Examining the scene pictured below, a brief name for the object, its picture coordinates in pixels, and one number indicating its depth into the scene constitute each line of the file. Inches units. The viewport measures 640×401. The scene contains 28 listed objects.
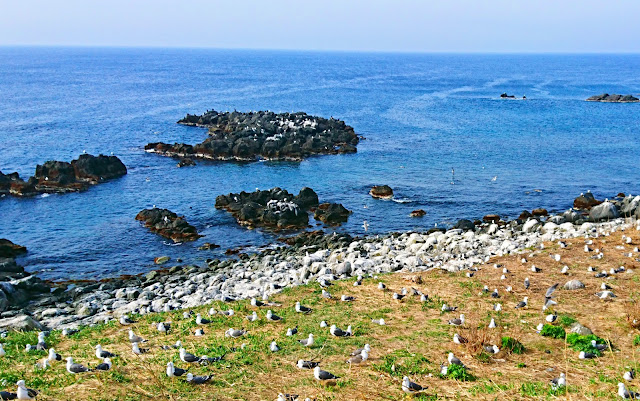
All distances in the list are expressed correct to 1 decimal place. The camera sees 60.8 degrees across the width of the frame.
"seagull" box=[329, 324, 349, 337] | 627.2
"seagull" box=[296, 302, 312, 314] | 730.4
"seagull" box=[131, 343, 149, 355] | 588.5
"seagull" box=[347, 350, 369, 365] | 546.6
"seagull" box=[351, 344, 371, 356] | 561.8
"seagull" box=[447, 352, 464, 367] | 533.3
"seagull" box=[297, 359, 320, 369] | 537.8
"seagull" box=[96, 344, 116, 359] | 565.3
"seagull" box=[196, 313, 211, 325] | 684.7
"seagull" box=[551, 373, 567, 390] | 463.5
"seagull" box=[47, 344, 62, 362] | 569.6
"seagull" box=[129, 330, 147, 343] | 632.4
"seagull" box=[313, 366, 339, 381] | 507.5
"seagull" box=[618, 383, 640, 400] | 437.9
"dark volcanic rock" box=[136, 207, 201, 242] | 1503.4
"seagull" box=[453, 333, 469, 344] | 588.1
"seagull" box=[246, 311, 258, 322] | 690.2
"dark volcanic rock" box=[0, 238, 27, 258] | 1373.0
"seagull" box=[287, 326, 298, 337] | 631.2
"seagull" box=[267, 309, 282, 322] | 693.3
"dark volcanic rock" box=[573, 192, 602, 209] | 1705.2
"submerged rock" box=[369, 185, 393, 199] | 1853.2
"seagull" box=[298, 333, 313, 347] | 597.6
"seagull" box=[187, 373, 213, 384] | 504.7
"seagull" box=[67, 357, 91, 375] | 520.4
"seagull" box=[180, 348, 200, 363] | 548.4
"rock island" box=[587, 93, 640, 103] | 4451.8
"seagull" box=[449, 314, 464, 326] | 646.5
